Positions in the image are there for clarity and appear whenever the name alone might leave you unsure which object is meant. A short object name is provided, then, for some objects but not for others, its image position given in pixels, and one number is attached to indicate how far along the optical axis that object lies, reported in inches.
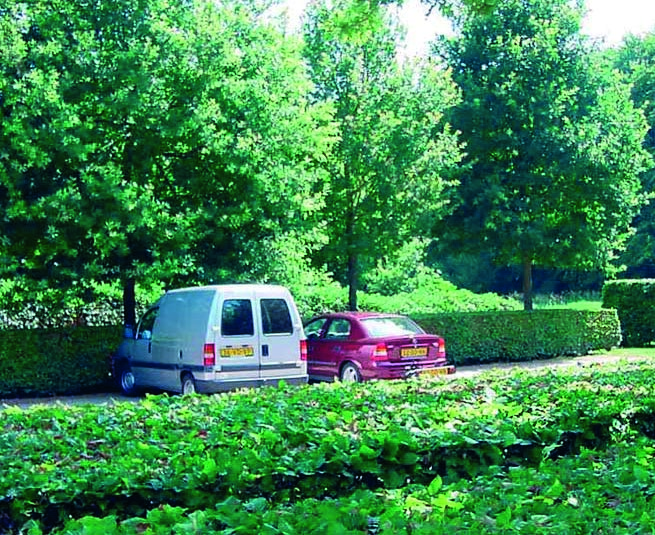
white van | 625.3
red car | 698.2
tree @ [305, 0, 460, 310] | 885.2
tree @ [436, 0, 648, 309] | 1018.1
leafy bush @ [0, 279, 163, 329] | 689.5
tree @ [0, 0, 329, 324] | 651.5
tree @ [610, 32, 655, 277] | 1959.9
